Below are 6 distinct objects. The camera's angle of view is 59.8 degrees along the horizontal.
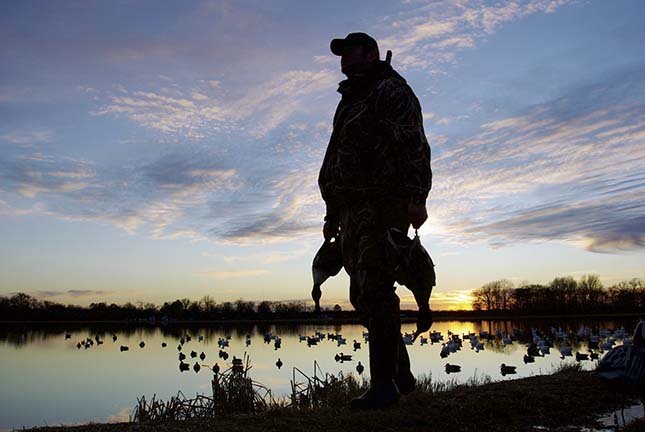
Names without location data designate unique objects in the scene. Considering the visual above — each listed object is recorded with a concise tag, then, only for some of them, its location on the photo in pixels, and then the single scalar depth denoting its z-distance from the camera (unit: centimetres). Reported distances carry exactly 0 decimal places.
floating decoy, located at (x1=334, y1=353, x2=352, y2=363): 2634
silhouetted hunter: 467
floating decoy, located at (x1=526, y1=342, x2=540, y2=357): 2322
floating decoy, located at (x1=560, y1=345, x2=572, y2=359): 2195
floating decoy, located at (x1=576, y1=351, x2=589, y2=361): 1905
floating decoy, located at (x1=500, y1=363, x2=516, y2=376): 1708
